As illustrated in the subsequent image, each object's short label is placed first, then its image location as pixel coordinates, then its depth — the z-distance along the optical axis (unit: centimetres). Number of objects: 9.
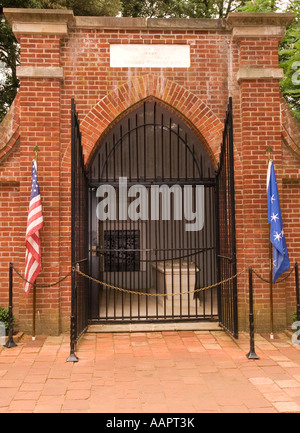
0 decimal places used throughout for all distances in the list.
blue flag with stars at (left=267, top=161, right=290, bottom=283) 641
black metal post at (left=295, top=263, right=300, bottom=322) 649
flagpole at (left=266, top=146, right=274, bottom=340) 672
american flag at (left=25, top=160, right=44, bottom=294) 633
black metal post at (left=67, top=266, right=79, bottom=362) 561
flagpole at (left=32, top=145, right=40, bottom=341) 654
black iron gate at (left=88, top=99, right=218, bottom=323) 731
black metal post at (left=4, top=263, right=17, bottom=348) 622
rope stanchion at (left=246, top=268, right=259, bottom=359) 567
